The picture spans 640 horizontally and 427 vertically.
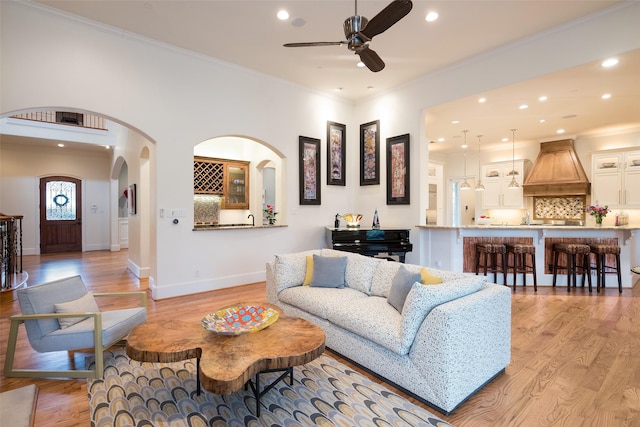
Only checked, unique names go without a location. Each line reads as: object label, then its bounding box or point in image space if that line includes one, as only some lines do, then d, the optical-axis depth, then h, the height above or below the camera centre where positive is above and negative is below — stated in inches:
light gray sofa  82.3 -36.0
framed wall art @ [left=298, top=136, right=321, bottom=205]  242.7 +33.0
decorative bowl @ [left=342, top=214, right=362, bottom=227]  234.4 -5.5
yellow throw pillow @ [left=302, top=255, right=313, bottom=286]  145.3 -28.5
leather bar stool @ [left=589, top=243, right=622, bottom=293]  197.6 -30.2
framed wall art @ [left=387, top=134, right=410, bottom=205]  232.1 +31.4
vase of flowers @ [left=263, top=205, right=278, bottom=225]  264.4 -3.0
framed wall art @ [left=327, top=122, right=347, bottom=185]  257.1 +49.2
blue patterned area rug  79.7 -52.1
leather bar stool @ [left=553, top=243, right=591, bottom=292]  197.8 -30.8
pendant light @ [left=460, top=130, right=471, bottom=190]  317.6 +66.8
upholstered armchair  98.0 -37.1
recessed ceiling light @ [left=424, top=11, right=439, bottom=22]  148.9 +93.4
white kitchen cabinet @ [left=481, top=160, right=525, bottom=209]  346.9 +29.6
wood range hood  303.1 +37.5
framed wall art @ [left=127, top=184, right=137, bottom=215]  248.2 +11.1
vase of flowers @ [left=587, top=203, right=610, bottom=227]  239.0 -1.6
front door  372.2 -0.6
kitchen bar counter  204.5 -19.2
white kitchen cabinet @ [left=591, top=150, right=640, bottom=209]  280.7 +29.0
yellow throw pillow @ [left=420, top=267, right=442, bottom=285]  104.5 -22.5
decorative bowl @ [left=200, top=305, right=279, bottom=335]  90.5 -32.8
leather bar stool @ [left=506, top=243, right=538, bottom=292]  203.9 -32.1
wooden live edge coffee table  70.4 -34.9
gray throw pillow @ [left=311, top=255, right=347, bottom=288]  140.3 -26.8
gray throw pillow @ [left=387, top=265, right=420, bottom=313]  105.6 -25.5
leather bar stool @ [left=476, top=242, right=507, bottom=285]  206.2 -31.4
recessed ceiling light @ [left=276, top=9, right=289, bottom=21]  148.6 +94.6
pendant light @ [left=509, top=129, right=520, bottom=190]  309.3 +51.7
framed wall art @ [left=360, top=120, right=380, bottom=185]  253.8 +48.2
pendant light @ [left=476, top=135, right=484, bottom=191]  327.6 +26.9
